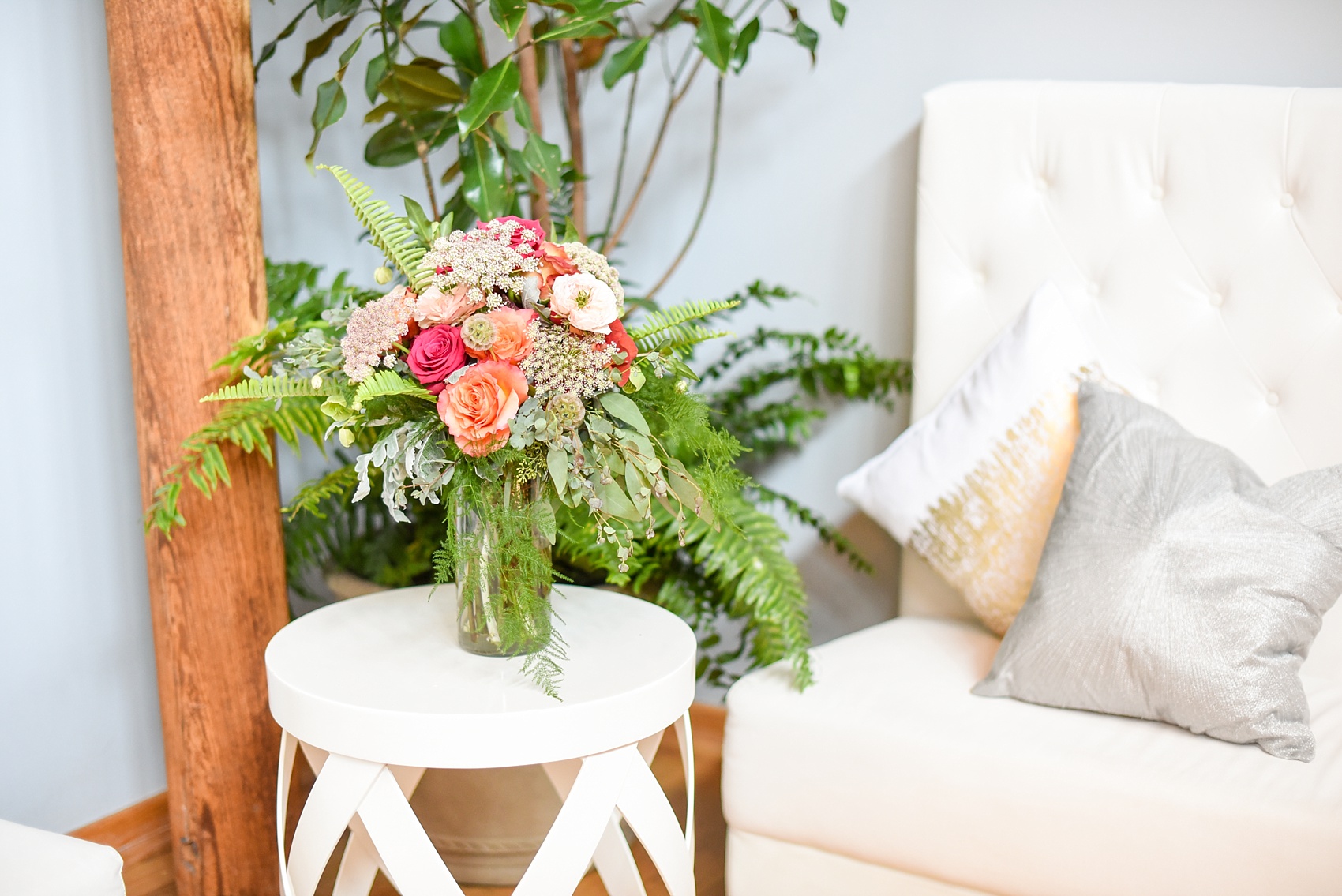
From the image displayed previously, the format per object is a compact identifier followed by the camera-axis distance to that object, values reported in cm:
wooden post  141
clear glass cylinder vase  110
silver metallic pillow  120
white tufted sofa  115
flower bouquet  105
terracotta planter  164
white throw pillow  149
